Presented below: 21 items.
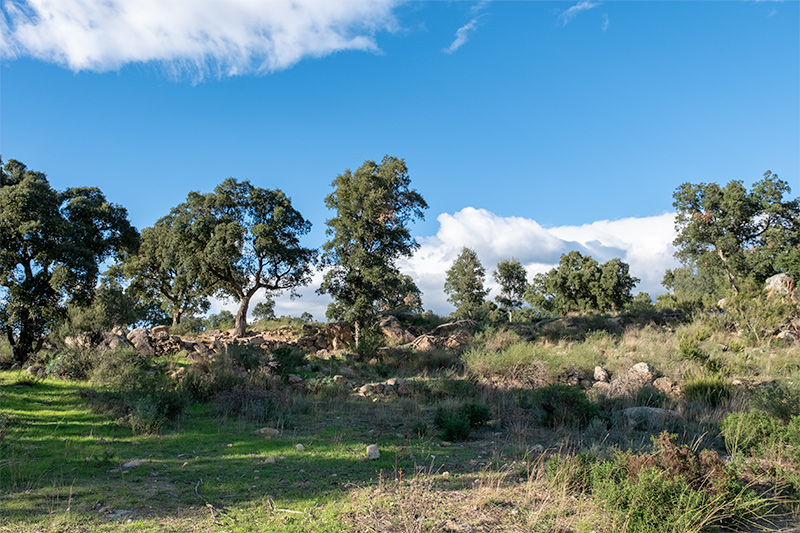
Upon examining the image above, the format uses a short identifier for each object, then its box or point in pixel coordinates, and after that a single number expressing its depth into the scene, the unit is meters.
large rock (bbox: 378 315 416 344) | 23.47
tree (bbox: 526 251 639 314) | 37.56
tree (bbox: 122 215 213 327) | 23.34
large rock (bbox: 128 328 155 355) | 16.74
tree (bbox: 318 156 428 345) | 22.27
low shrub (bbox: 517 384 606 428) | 9.37
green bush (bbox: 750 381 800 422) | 8.68
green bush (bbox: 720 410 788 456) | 7.07
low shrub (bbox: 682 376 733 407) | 11.09
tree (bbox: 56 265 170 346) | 16.28
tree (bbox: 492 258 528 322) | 43.03
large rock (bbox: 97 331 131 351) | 15.32
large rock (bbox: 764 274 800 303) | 22.59
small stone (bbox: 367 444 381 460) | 7.09
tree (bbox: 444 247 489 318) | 40.78
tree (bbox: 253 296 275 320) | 30.31
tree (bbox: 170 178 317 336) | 22.77
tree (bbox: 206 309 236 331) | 39.04
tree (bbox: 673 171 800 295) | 25.17
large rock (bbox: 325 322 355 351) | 23.43
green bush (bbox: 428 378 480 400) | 12.19
